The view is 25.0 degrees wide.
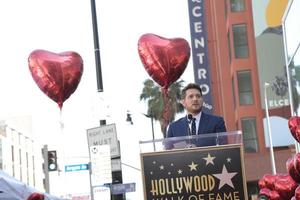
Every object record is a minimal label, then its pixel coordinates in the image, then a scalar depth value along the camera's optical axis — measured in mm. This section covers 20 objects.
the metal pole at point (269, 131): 39541
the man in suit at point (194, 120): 5680
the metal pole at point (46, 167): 25134
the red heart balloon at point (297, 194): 4070
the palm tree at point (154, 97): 55244
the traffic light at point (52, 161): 23844
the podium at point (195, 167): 5188
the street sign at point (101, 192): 13453
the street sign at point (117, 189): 13172
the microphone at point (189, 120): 5760
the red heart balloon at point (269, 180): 5052
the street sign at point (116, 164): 12748
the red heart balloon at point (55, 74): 10898
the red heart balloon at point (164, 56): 9961
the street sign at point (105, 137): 11680
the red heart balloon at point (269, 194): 4902
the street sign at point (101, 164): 10523
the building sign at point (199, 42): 31558
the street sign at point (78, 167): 21872
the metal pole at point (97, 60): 13461
